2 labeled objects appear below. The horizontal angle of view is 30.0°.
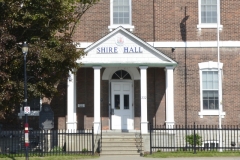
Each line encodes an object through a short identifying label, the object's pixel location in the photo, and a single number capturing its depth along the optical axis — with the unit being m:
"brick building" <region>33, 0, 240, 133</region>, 23.09
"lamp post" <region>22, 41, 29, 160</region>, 17.01
